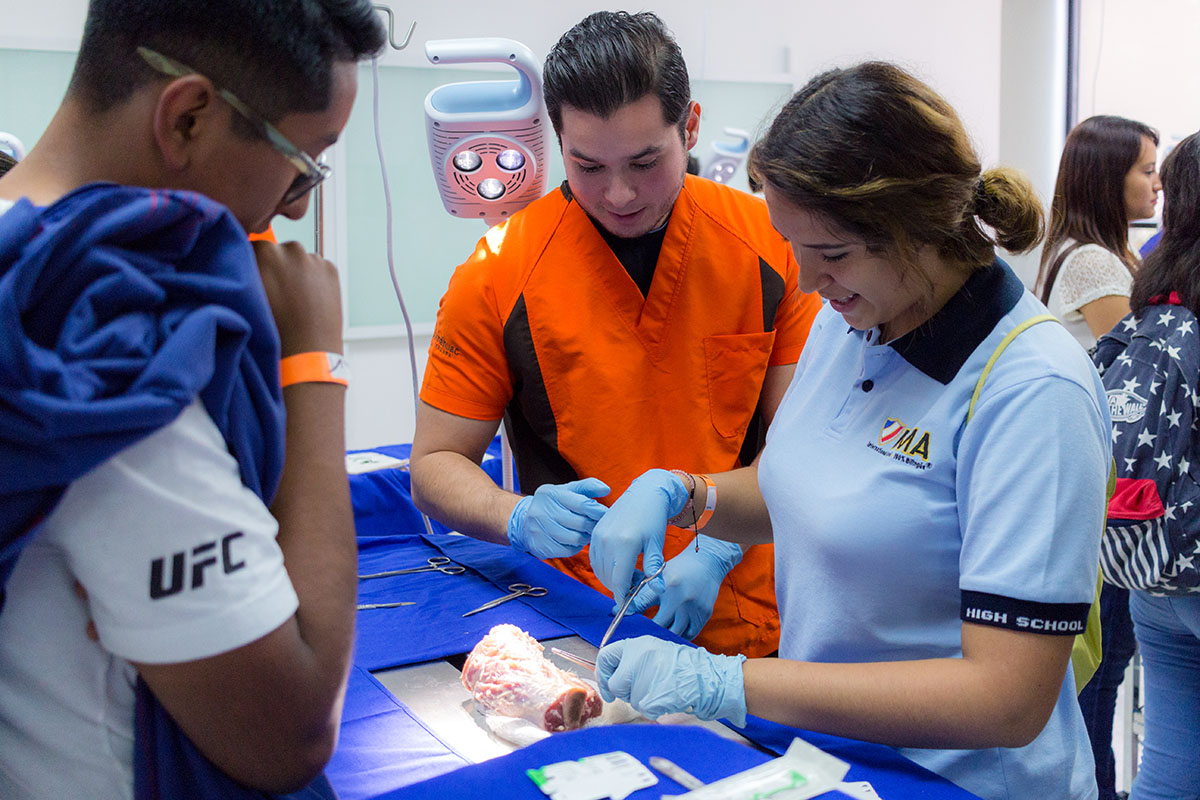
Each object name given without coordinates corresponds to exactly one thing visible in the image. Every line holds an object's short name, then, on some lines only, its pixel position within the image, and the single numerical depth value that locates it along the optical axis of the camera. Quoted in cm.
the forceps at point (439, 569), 178
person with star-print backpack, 189
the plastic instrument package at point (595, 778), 96
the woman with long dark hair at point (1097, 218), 285
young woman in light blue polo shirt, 100
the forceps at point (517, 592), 158
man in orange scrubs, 174
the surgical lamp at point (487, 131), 188
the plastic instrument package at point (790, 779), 95
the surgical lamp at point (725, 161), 407
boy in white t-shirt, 58
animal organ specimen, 118
